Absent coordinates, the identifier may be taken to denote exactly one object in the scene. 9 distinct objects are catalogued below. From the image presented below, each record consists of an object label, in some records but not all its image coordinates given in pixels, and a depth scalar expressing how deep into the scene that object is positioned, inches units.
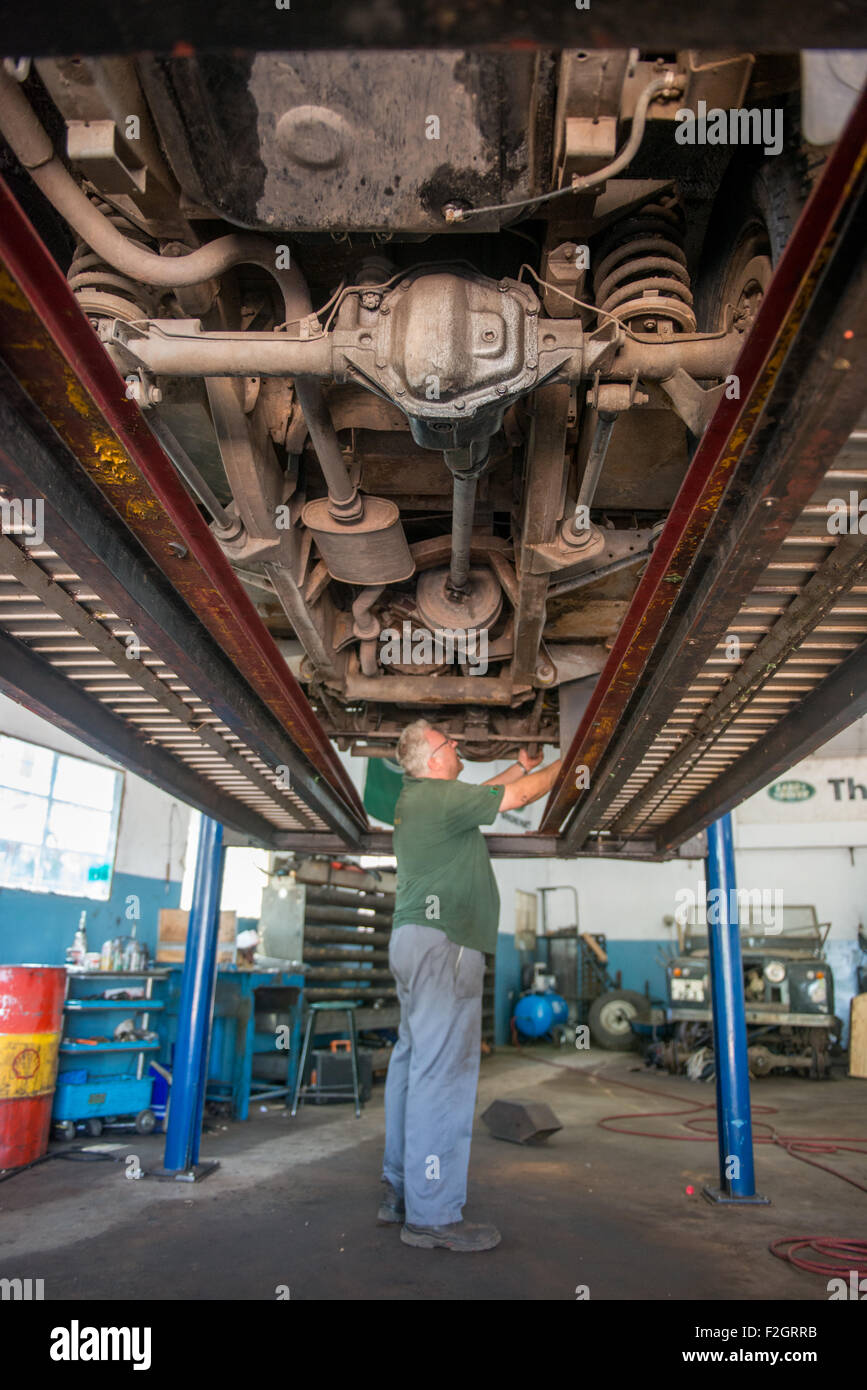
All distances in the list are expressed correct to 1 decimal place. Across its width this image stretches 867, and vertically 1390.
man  108.2
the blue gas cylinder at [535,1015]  415.5
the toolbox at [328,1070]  236.2
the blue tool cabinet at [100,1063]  184.4
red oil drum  161.8
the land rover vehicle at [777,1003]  314.3
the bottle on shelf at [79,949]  211.0
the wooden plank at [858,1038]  329.5
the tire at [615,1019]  404.8
